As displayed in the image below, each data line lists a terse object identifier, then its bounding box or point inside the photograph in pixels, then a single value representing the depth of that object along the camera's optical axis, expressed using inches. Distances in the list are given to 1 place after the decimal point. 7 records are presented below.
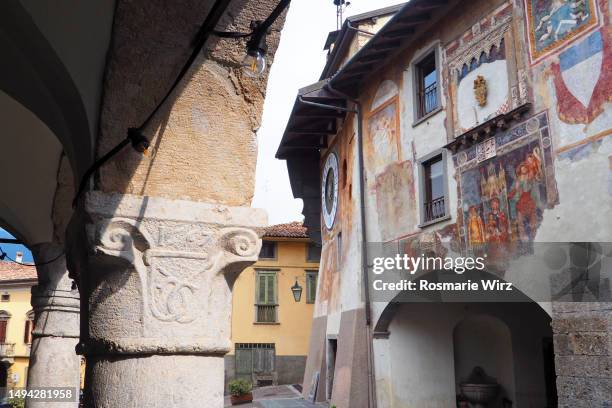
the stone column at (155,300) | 76.9
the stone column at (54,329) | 189.5
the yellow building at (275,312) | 863.1
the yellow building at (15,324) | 1095.0
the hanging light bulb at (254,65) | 86.5
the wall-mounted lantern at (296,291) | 669.3
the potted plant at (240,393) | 652.1
